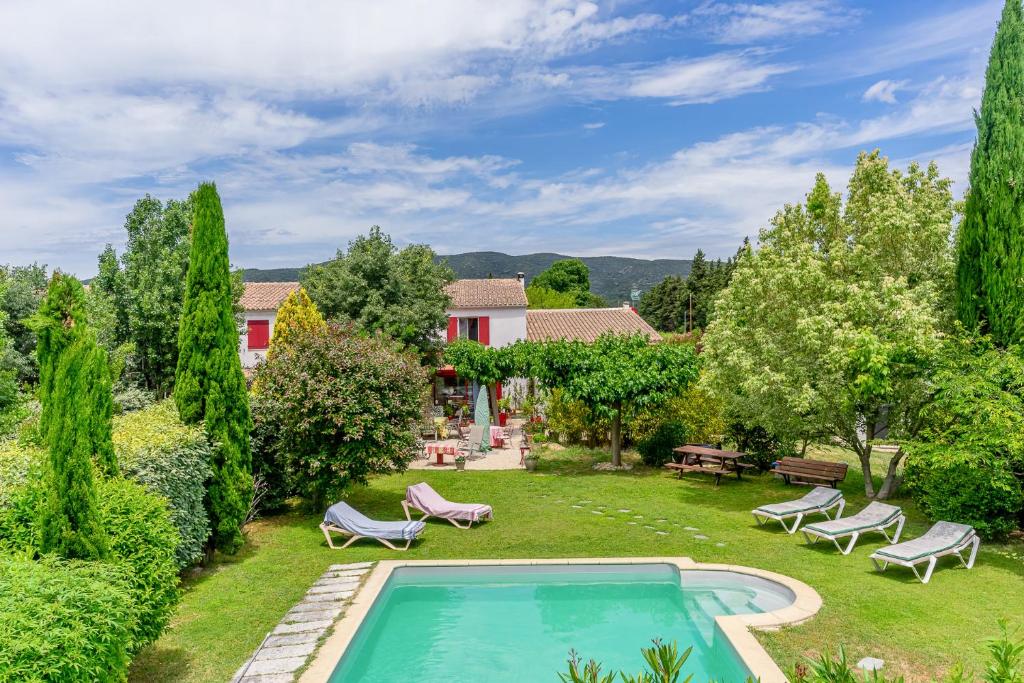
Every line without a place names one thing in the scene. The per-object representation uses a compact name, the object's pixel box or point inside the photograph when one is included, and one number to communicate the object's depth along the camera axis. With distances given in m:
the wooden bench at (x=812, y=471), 16.64
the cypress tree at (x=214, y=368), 11.34
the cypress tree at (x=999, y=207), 12.74
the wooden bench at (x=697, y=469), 18.48
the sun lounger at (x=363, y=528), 12.23
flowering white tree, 13.47
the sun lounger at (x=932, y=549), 10.15
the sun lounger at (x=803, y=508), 13.27
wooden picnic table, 18.25
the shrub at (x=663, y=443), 20.84
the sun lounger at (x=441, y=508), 13.81
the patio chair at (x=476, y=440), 23.19
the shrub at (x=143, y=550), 6.82
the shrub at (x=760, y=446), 19.86
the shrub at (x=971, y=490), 11.33
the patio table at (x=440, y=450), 21.14
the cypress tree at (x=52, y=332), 6.74
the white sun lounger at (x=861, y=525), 11.64
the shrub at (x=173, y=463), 9.01
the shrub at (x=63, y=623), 4.78
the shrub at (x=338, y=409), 13.05
